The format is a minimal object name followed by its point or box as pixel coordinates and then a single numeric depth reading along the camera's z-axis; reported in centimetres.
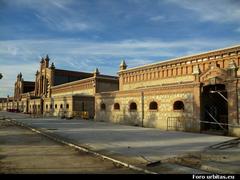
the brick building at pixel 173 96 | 1487
